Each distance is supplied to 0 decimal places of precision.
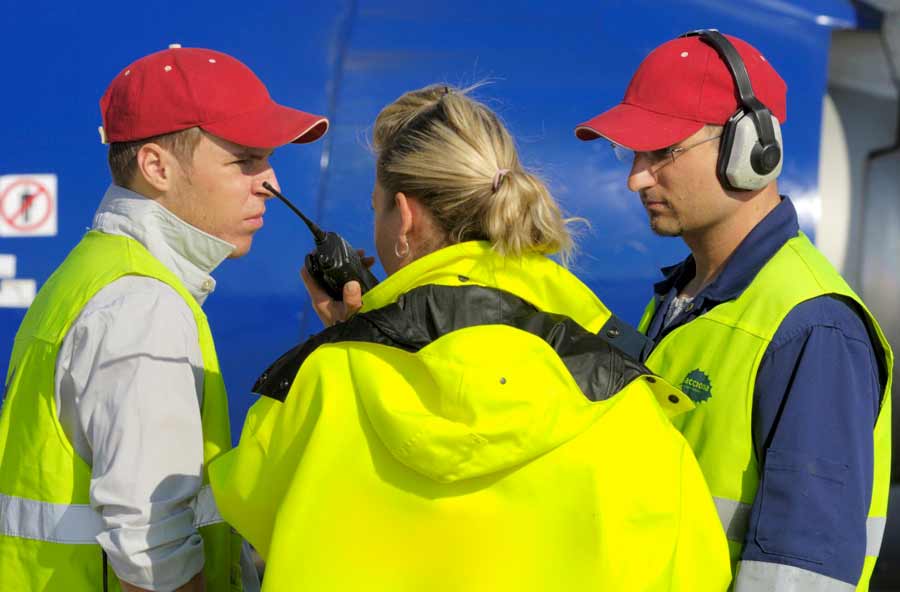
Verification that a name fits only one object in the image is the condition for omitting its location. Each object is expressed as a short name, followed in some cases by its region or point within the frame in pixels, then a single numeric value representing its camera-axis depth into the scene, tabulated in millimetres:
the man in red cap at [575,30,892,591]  5892
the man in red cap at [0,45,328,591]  5854
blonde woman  5643
